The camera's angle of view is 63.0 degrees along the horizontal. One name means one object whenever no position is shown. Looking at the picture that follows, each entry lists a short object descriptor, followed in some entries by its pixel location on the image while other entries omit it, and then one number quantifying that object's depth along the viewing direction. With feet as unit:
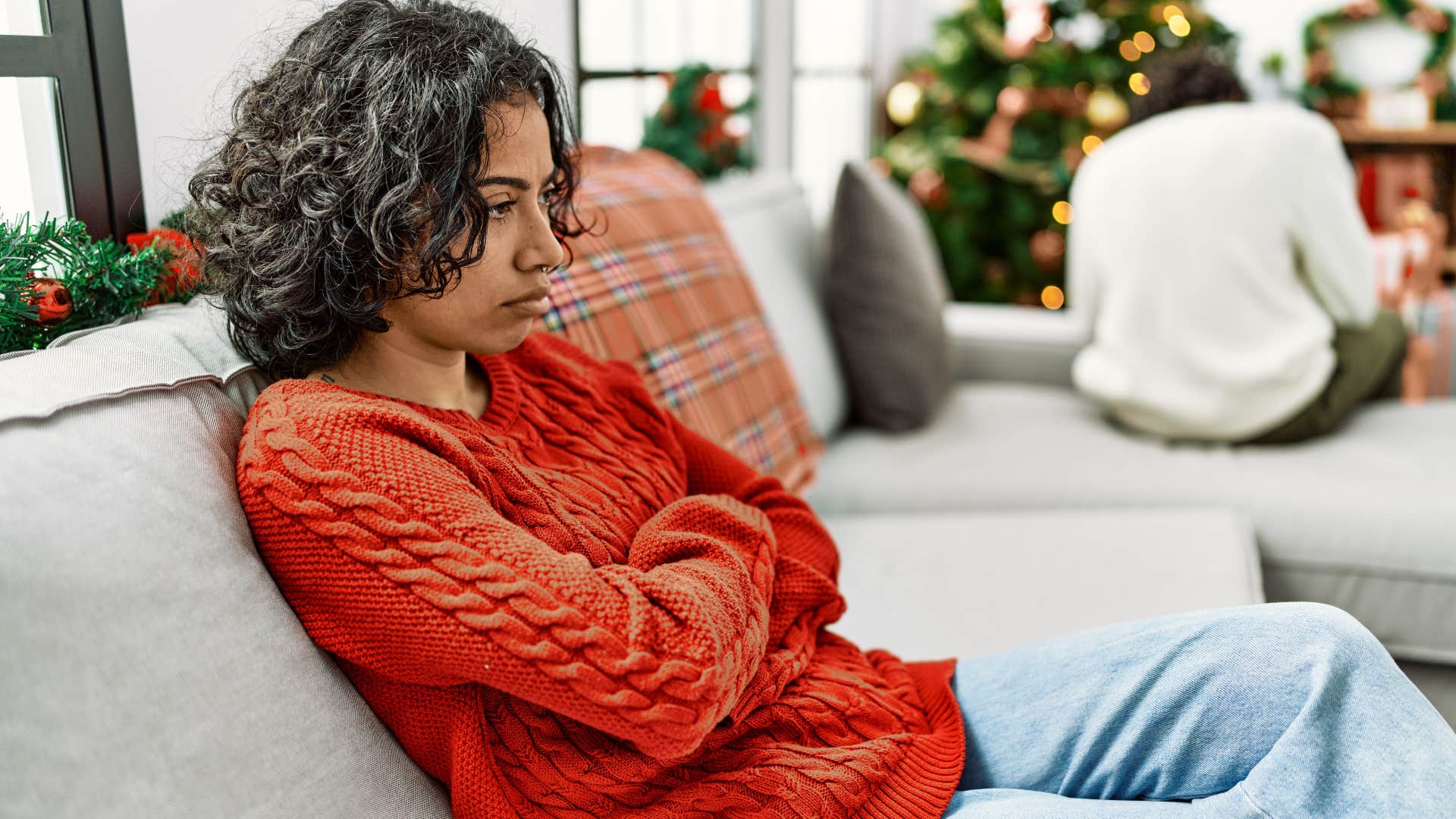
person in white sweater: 6.79
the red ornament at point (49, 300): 3.12
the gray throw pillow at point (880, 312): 7.23
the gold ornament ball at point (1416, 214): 11.78
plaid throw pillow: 5.06
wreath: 12.23
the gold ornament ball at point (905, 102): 12.61
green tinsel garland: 3.05
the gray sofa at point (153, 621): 2.26
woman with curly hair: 2.64
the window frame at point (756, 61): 9.93
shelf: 12.19
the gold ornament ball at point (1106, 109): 11.76
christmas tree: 11.82
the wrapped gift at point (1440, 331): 7.95
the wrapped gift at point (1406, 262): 9.12
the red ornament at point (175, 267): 3.54
